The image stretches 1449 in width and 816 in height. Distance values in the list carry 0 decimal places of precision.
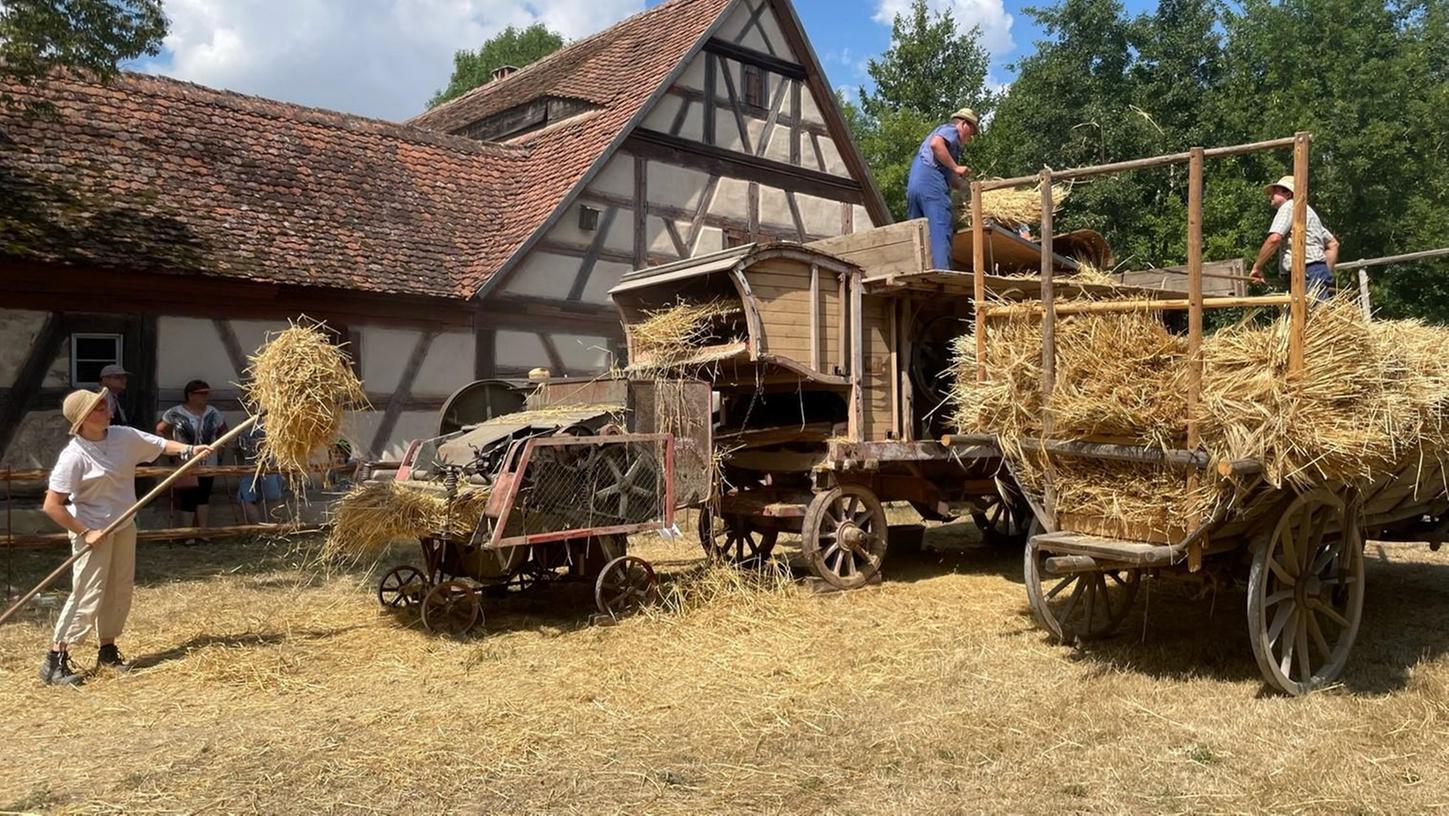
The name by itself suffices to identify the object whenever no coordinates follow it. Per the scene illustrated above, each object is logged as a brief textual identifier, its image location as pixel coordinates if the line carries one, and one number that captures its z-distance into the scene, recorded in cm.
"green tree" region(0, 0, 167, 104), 856
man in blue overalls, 809
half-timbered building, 1036
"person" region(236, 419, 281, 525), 1042
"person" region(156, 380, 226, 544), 986
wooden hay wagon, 476
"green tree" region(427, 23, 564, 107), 4138
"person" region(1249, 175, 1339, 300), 685
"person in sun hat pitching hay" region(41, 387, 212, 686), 556
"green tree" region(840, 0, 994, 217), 3228
